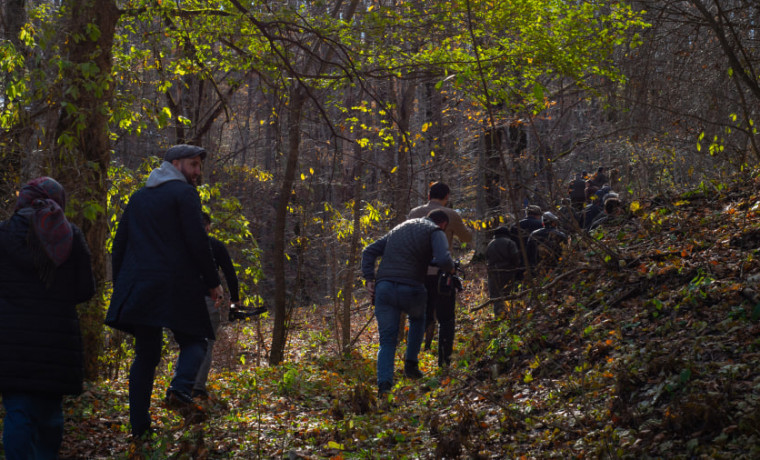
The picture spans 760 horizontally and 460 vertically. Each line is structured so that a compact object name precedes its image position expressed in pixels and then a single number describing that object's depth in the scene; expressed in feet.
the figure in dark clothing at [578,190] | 54.24
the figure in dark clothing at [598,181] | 54.80
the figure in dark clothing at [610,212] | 32.86
